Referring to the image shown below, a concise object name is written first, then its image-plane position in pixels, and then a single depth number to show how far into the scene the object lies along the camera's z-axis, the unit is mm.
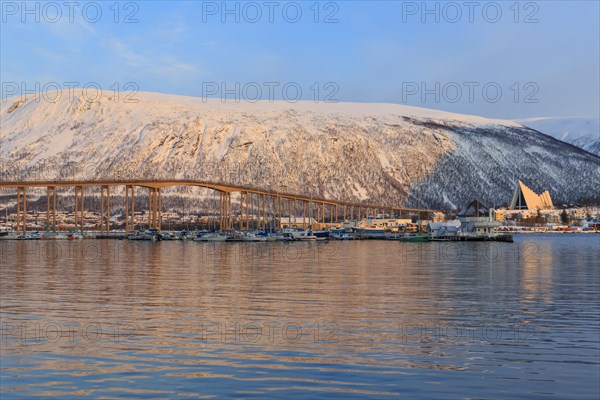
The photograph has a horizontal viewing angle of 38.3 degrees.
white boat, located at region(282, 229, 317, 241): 143750
